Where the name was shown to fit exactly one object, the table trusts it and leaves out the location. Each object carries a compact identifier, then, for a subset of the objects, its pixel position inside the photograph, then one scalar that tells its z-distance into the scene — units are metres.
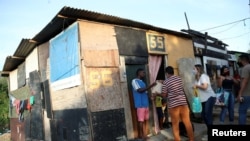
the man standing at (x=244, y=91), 5.55
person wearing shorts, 6.78
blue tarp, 6.90
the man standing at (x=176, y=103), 5.71
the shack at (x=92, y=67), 6.69
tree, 22.31
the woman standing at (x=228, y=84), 7.80
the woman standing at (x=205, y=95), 7.00
